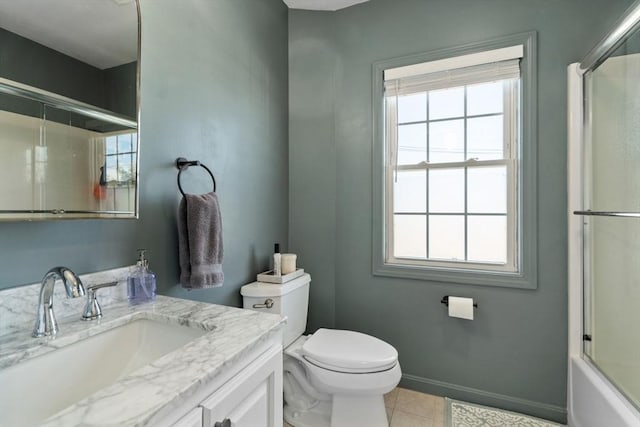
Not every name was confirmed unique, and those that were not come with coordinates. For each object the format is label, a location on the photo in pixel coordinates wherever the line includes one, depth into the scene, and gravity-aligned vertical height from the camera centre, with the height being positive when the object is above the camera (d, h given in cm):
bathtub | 114 -79
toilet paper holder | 180 -52
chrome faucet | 74 -20
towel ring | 126 +21
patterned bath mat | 160 -112
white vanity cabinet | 63 -44
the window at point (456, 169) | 172 +27
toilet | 140 -75
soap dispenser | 103 -25
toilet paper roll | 171 -54
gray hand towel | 120 -12
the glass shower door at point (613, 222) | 127 -4
